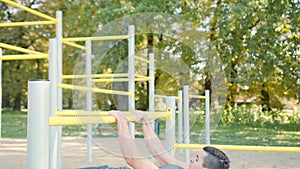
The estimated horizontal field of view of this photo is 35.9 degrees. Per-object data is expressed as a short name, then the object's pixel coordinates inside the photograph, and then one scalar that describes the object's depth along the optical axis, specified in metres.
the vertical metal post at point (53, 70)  3.98
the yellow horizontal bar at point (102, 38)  5.20
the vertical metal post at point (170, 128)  3.32
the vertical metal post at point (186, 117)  3.43
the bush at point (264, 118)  12.53
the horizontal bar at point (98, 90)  3.56
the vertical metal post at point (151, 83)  3.69
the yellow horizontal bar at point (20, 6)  4.18
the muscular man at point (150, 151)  2.26
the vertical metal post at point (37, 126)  1.62
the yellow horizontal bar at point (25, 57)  3.91
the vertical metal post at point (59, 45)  5.11
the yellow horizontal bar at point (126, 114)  2.26
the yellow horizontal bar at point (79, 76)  4.36
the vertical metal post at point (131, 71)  4.54
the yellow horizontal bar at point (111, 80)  5.03
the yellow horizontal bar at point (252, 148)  2.95
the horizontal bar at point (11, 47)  4.24
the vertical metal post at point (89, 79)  4.49
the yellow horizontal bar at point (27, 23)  4.87
